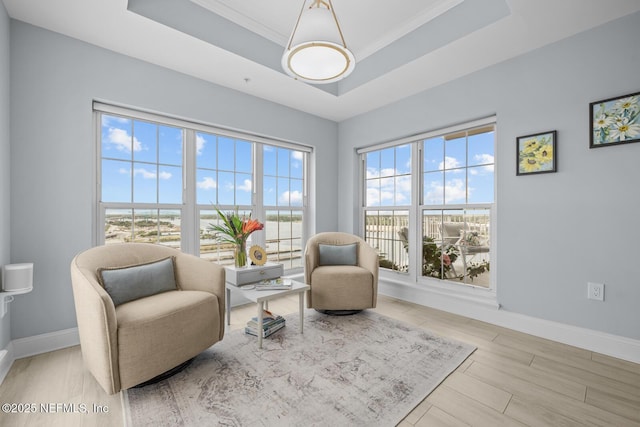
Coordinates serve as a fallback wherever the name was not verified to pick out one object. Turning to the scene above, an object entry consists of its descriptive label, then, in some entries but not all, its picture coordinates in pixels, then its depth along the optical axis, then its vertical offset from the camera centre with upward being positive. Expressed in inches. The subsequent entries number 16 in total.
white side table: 88.0 -26.2
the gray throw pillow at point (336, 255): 126.9 -18.6
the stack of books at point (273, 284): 95.0 -24.6
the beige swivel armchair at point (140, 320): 61.9 -26.0
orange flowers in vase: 104.3 -7.1
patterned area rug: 60.4 -43.1
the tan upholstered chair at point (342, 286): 113.4 -29.2
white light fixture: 66.7 +40.9
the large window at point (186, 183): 106.7 +13.9
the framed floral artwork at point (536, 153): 97.2 +22.0
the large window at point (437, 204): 120.0 +5.1
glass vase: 103.9 -15.2
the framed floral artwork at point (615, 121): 82.6 +28.6
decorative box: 98.0 -21.6
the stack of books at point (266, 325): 96.9 -39.3
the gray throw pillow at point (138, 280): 75.7 -19.0
